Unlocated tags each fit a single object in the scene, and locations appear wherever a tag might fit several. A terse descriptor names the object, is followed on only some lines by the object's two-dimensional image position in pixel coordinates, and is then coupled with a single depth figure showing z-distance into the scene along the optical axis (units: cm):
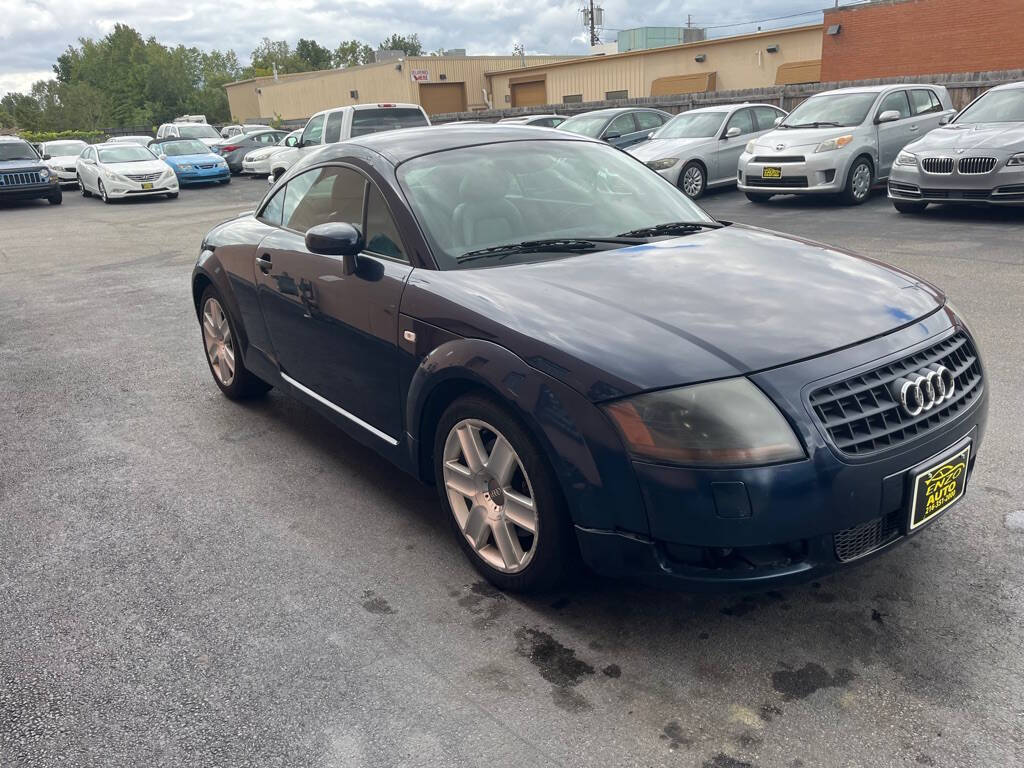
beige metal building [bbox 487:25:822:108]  3016
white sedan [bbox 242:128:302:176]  2598
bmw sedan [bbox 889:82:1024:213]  1014
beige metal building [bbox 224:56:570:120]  4372
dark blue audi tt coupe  251
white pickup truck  1641
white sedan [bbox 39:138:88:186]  2530
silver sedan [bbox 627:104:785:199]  1434
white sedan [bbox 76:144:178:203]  2050
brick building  2191
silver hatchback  1261
